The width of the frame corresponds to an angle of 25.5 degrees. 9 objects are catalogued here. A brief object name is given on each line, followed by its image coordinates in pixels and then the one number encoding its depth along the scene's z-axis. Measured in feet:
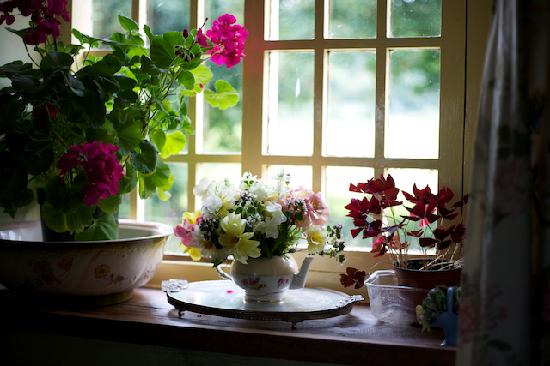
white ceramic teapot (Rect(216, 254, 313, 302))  8.63
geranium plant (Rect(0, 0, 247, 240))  8.48
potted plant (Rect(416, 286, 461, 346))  7.75
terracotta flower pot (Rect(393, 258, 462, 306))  8.34
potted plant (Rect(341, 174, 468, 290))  8.37
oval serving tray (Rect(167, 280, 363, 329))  8.45
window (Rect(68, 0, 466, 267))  9.01
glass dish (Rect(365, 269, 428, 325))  8.38
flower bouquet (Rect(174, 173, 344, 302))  8.50
